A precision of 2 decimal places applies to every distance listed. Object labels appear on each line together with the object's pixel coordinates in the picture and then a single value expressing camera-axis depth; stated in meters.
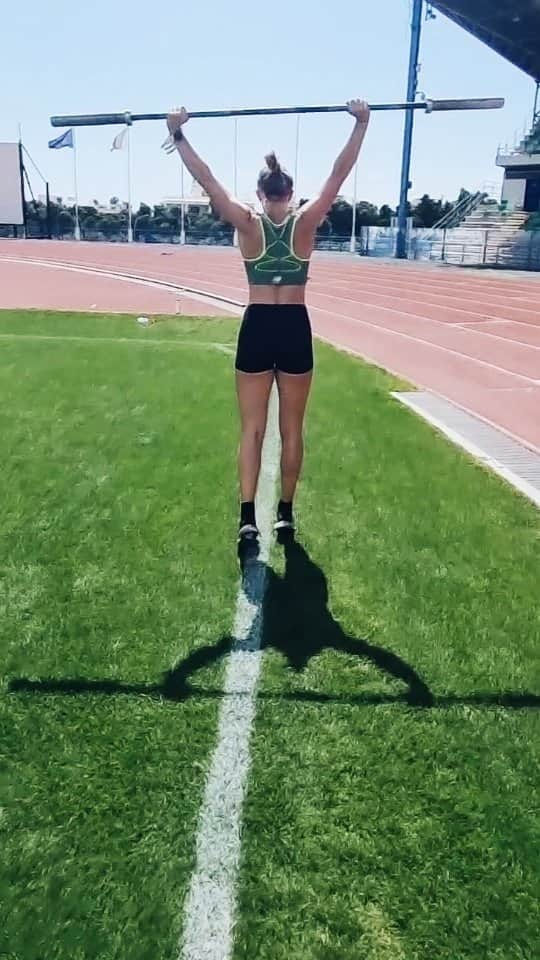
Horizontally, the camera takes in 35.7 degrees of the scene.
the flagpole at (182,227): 59.84
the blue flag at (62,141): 57.16
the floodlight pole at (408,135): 40.22
